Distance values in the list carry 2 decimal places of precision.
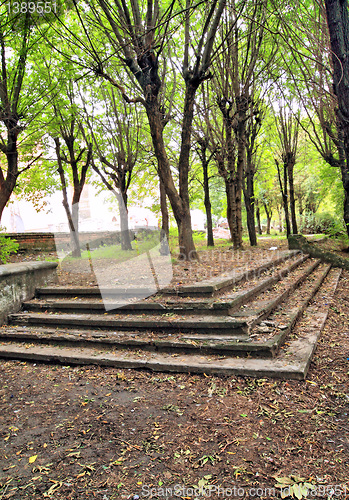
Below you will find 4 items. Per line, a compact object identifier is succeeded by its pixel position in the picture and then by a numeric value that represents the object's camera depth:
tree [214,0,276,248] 8.20
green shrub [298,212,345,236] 18.27
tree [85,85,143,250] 11.30
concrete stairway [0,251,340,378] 3.40
